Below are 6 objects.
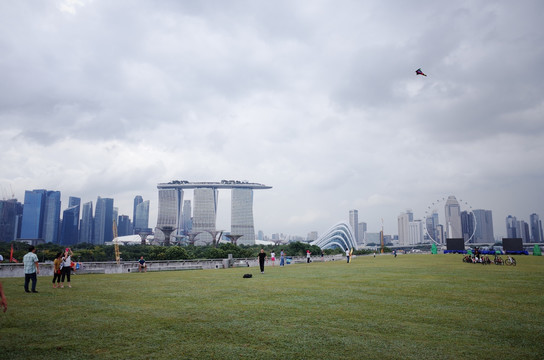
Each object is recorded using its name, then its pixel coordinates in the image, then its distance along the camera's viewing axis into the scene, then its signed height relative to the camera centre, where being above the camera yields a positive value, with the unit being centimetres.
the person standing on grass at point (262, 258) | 2252 -180
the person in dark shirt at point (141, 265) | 2909 -286
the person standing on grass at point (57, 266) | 1559 -157
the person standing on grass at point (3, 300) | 666 -135
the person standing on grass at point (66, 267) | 1556 -160
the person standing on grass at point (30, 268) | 1342 -143
